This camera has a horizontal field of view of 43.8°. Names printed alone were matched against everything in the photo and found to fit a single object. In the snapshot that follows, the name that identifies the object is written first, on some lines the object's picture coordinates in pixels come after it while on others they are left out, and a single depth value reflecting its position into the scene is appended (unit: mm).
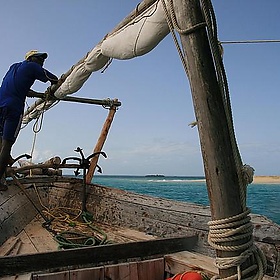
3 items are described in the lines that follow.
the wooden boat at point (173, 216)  1308
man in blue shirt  4176
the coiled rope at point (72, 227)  3023
